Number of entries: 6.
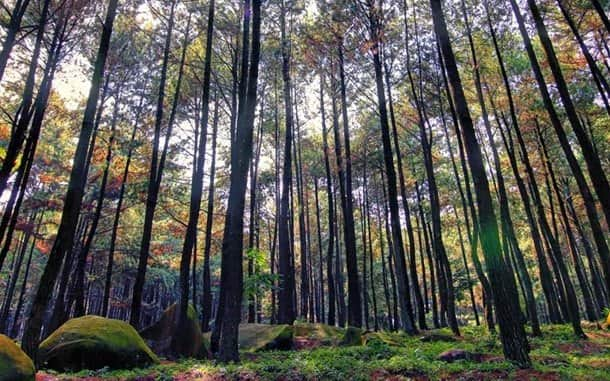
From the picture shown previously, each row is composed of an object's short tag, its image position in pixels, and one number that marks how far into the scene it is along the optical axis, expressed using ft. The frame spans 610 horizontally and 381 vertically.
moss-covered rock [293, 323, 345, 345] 42.86
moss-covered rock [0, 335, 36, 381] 15.81
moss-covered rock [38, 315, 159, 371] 25.21
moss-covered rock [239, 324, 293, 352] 37.57
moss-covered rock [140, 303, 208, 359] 33.94
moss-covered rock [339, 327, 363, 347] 34.69
